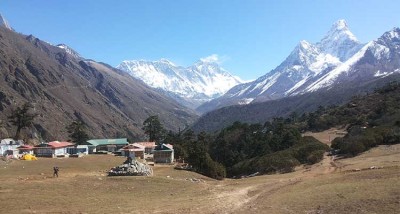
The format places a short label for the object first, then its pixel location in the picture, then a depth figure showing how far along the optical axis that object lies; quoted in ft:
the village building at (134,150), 367.66
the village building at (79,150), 383.41
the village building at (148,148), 426.51
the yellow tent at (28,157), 293.66
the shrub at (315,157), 261.24
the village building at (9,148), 345.72
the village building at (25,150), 357.00
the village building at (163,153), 349.20
